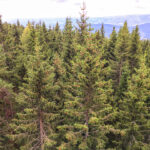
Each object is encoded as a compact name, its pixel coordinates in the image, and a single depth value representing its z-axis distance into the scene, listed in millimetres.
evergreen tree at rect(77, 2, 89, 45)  16061
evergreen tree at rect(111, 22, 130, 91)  22094
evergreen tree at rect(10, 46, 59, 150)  10859
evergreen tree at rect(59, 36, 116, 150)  10625
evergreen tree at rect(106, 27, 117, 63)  29148
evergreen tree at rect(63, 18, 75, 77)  19234
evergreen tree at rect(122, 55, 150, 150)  11766
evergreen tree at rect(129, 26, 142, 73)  26516
